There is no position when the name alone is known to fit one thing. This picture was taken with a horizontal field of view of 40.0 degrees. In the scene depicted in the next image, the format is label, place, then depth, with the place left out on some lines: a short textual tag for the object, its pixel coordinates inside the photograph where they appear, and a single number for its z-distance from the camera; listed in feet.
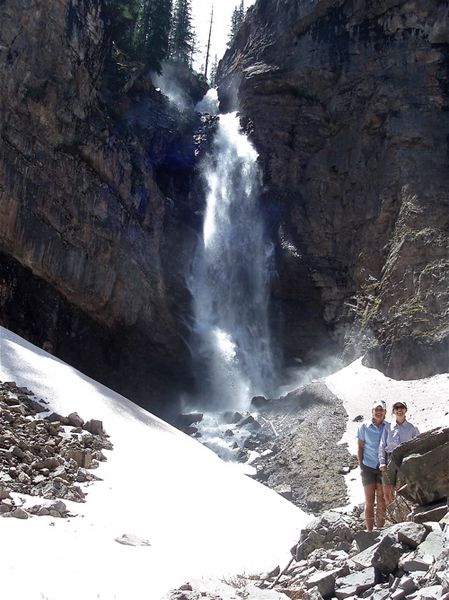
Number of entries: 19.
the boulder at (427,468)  22.06
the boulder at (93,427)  44.44
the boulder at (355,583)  17.80
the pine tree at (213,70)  162.08
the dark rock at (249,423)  84.58
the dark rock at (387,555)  18.01
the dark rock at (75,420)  43.68
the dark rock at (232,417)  88.53
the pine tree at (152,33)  126.82
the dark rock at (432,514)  20.16
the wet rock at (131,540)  28.14
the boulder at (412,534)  18.20
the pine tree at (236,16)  192.24
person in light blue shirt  27.37
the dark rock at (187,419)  90.19
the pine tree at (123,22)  108.37
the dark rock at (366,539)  21.66
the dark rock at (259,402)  91.50
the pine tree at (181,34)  167.22
